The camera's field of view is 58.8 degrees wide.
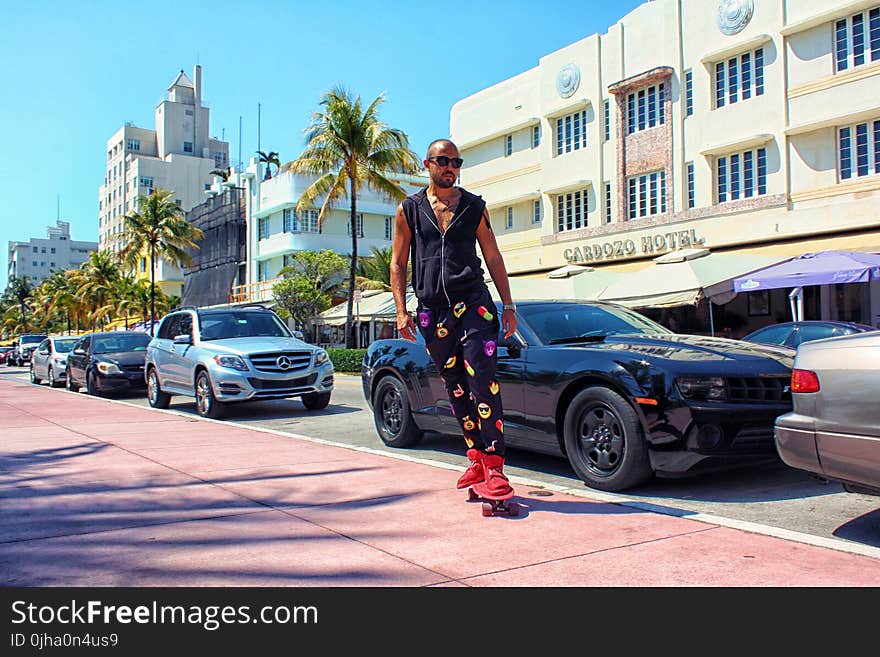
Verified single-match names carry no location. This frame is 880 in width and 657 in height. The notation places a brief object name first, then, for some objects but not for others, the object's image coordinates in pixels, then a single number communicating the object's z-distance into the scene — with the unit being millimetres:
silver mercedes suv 10961
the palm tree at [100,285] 66938
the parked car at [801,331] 11391
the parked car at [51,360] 20422
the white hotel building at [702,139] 20484
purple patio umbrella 14844
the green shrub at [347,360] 25250
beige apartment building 87125
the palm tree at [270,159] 57656
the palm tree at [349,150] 27891
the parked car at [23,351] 43312
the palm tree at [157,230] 42812
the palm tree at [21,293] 116231
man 4539
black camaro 4941
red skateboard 4473
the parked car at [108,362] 16078
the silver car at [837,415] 3785
